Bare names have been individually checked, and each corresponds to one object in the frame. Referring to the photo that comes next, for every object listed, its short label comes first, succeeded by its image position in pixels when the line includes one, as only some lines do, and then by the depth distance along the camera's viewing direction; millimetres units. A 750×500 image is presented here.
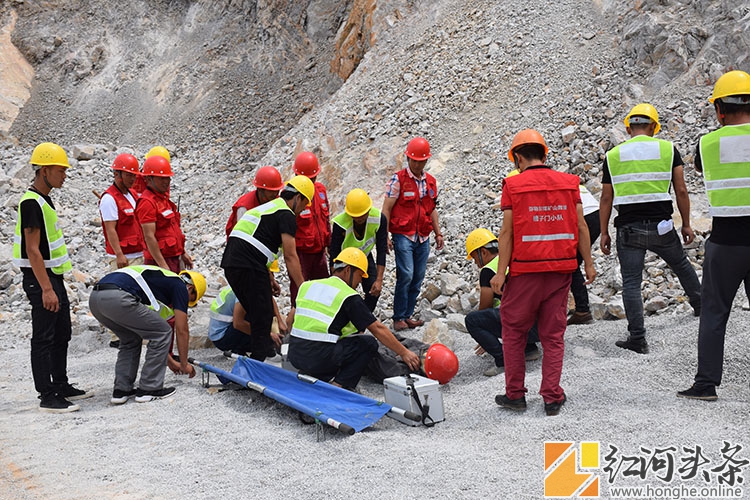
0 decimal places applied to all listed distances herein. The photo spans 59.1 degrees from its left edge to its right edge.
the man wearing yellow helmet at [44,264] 4918
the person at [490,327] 5145
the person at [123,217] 6051
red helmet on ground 4852
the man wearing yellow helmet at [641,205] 4957
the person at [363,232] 6062
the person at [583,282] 5801
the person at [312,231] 6375
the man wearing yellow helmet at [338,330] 4605
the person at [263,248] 5453
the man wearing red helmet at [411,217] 6539
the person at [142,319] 5066
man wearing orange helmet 4023
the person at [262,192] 6285
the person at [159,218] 5996
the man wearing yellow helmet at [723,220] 3906
